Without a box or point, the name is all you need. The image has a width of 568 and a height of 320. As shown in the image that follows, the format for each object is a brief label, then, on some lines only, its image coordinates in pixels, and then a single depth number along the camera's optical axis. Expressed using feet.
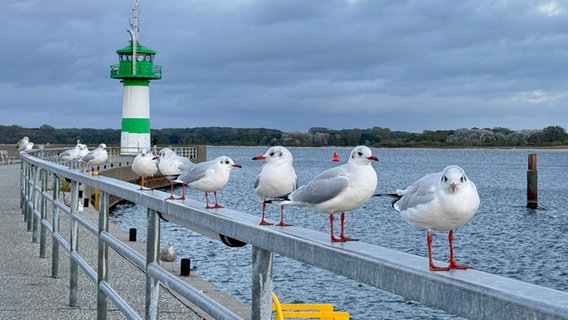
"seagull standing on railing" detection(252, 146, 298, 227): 17.58
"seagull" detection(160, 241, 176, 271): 51.54
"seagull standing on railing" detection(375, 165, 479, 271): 11.10
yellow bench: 29.43
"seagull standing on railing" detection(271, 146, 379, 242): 14.61
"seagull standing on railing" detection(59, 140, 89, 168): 101.14
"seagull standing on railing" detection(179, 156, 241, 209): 23.09
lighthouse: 221.87
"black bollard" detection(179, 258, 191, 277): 42.90
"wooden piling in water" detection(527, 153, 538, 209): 185.88
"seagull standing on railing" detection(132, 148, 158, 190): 35.12
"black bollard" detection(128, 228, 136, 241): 56.49
